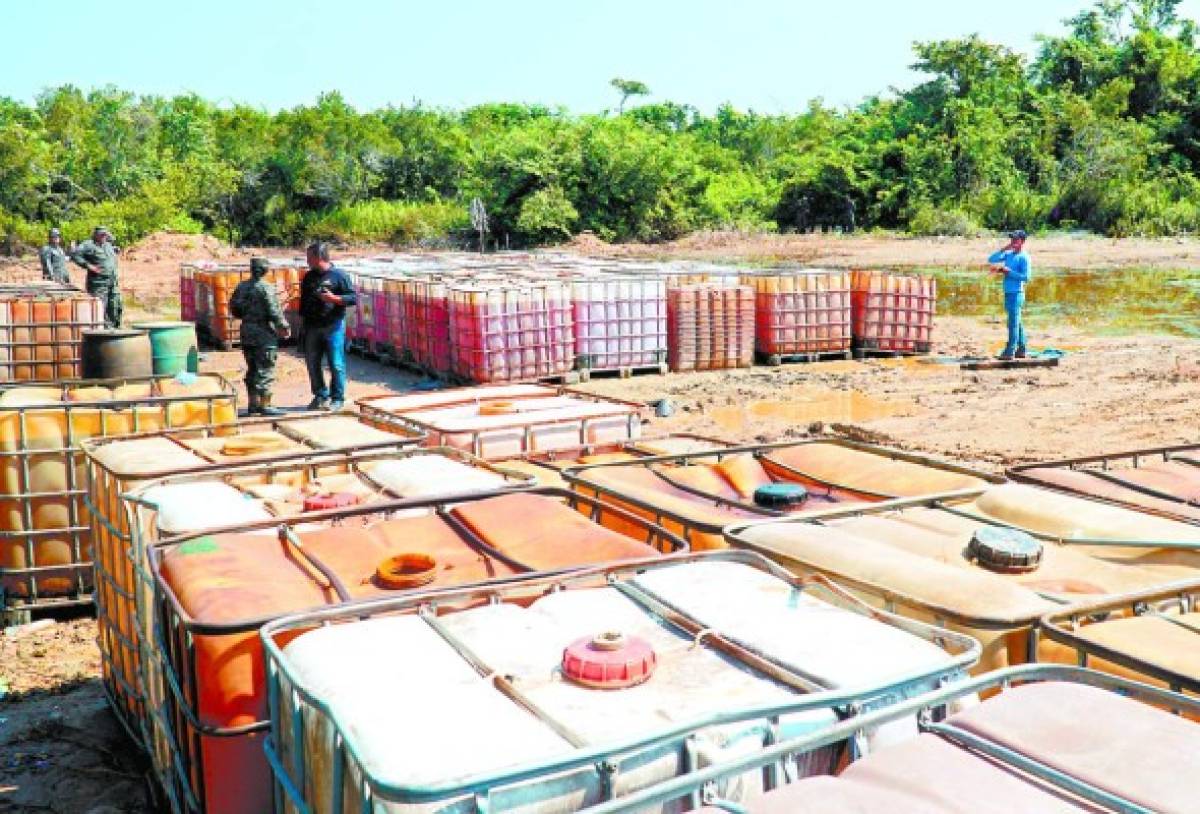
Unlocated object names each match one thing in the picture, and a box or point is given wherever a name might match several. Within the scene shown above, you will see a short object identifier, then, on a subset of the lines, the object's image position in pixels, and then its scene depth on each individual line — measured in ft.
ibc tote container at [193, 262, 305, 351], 66.80
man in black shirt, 41.04
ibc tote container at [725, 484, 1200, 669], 11.60
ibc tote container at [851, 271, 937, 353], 60.54
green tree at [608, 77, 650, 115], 249.75
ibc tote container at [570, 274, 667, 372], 54.24
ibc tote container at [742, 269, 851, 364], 58.65
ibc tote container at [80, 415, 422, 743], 17.02
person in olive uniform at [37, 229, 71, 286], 79.92
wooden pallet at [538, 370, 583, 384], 53.31
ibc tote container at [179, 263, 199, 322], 74.49
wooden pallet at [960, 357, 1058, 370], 56.00
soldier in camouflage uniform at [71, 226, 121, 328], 57.82
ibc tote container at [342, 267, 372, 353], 62.75
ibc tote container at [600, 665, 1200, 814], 7.54
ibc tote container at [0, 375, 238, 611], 23.47
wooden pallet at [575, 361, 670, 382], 53.98
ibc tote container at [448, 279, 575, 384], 50.83
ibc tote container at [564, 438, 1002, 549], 16.47
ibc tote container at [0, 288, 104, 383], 38.93
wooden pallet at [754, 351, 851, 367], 58.70
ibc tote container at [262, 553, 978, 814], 8.16
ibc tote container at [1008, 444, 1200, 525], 16.58
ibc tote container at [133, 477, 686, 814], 11.46
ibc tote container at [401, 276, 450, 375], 53.42
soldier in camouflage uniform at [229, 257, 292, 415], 40.06
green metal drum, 36.32
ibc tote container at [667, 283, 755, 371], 56.54
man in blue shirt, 54.95
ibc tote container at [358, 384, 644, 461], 23.58
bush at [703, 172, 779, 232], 169.17
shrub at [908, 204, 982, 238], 152.76
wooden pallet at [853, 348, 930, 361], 61.05
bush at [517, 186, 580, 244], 153.79
